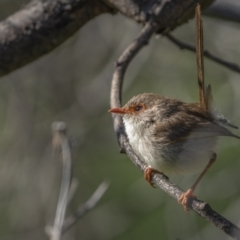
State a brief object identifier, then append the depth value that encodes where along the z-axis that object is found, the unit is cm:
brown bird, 741
